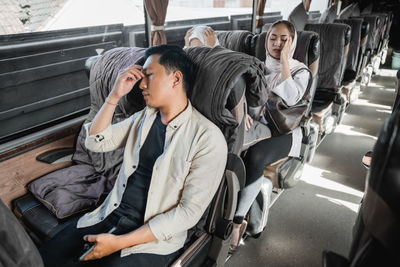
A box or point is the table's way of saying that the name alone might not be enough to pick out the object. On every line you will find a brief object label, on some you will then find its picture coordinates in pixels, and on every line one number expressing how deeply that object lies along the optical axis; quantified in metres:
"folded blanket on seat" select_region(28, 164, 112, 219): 1.42
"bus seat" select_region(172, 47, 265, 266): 1.12
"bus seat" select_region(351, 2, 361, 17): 5.86
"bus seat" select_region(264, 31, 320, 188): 1.85
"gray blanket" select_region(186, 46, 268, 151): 1.10
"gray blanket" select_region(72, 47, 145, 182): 1.55
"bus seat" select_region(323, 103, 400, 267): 0.51
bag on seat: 1.78
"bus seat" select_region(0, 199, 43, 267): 0.64
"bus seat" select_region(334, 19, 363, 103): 3.38
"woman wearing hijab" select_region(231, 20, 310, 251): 1.65
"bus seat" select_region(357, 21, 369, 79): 3.62
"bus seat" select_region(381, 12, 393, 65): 6.27
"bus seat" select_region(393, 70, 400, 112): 1.39
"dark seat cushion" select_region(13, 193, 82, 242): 1.34
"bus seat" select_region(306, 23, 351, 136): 2.71
